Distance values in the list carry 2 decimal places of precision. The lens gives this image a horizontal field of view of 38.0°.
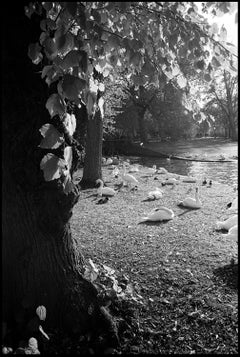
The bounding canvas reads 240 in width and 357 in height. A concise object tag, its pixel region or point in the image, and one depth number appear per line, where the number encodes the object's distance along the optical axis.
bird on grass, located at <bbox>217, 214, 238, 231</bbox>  7.04
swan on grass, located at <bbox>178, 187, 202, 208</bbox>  9.83
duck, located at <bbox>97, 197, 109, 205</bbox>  10.51
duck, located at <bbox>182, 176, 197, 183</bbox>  15.84
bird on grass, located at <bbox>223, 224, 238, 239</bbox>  5.83
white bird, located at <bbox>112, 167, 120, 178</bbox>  16.09
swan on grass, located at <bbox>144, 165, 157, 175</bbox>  18.72
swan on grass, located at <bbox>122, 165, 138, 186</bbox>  13.26
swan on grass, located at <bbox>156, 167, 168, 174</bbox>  18.35
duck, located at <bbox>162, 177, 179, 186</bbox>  14.25
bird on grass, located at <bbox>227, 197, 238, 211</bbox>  7.57
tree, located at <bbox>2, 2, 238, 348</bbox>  3.25
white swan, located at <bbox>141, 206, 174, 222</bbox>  8.15
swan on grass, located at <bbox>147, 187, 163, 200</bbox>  11.35
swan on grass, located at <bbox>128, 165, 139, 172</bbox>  18.91
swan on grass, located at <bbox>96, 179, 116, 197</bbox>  11.28
